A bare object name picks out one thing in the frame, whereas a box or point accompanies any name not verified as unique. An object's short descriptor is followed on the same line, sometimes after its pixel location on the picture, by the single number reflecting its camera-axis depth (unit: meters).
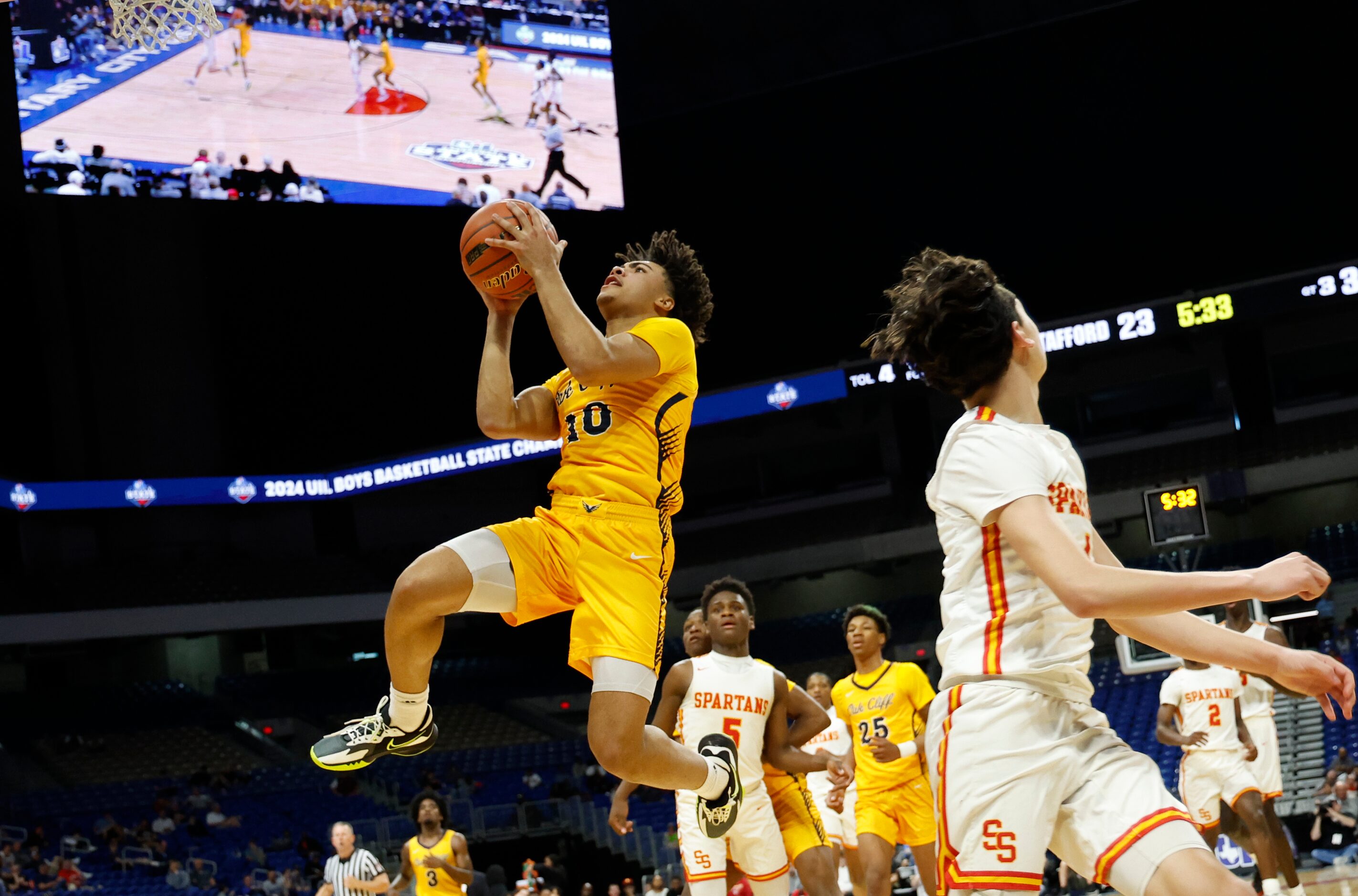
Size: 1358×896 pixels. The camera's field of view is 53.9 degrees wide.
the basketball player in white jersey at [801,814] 7.36
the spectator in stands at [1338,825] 13.85
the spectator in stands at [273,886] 18.97
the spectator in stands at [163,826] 21.36
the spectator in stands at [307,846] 20.39
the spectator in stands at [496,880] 11.69
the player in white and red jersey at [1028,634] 2.89
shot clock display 12.30
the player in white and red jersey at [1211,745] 10.07
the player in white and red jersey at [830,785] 11.16
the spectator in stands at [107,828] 20.94
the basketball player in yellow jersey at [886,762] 8.70
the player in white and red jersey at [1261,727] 10.04
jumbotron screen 21.03
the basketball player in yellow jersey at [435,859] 9.96
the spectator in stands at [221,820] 22.14
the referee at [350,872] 9.98
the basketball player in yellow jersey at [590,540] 4.77
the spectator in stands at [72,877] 19.00
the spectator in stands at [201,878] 19.52
